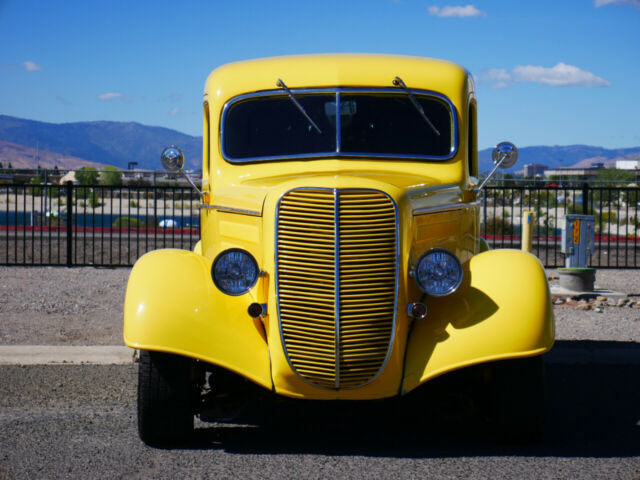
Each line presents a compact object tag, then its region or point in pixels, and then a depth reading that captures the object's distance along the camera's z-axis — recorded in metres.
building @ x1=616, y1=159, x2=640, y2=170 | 139.48
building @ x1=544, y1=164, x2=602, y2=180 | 57.51
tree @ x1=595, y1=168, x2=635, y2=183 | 61.07
